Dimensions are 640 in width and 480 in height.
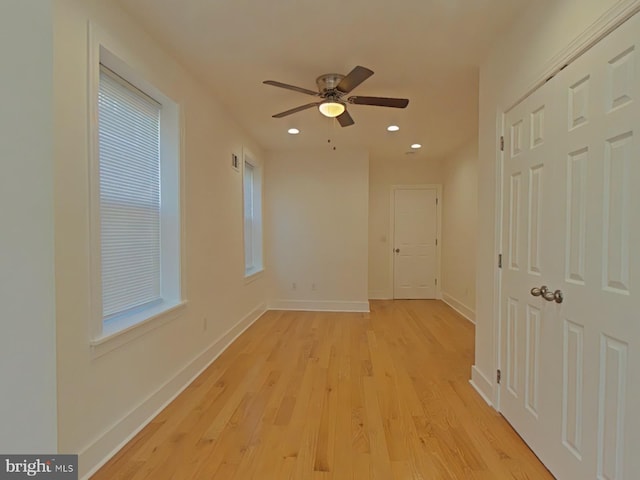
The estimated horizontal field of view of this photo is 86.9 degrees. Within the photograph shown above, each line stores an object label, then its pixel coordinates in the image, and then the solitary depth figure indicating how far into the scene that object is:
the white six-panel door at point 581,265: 1.28
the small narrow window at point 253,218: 5.00
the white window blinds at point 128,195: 2.05
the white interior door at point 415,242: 6.37
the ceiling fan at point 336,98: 2.54
